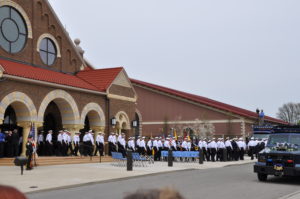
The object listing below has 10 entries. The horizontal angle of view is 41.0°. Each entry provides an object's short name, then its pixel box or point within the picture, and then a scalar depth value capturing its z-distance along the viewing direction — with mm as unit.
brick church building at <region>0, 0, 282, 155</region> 24766
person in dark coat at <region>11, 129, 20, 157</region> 23109
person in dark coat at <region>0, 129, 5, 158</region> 22248
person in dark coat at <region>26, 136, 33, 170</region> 19344
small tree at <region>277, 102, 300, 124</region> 88500
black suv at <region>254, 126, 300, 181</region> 14578
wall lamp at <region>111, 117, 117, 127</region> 31578
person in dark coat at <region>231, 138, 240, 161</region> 30716
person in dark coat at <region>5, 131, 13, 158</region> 23375
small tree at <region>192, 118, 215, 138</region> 48469
